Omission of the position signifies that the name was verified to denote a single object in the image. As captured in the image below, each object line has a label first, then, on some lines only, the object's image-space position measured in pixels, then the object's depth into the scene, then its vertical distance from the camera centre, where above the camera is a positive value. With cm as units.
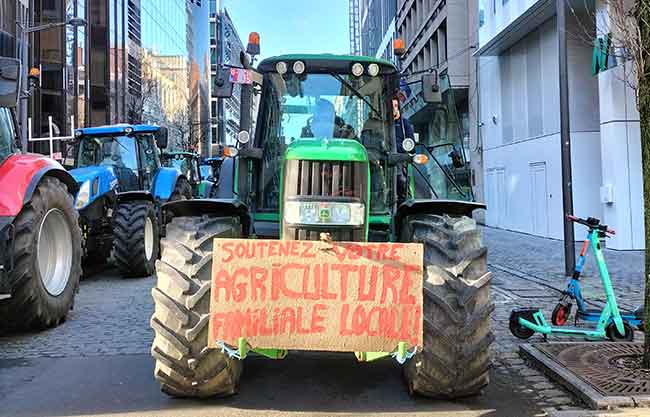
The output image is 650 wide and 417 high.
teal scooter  565 -89
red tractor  589 -4
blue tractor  988 +66
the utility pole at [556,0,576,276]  1012 +139
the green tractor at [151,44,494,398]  386 -20
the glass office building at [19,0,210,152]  2809 +922
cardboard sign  371 -42
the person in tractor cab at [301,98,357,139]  513 +82
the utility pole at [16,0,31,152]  1536 +448
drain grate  444 -113
